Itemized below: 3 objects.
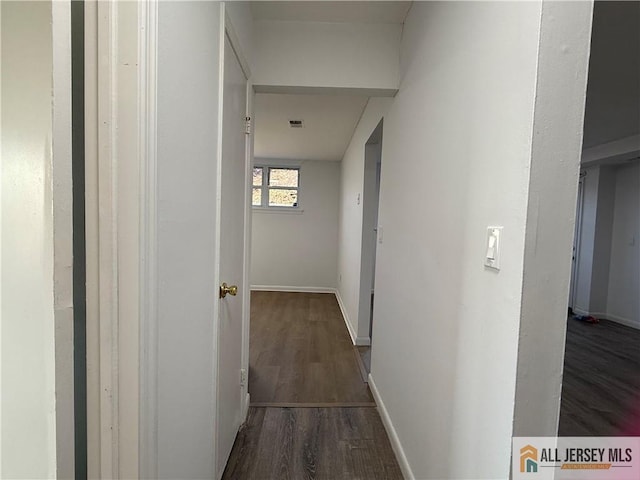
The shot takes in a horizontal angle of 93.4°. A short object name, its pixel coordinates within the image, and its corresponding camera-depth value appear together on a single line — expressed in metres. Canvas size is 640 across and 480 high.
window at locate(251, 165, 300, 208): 5.50
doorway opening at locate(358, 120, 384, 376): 3.20
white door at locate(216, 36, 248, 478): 1.36
